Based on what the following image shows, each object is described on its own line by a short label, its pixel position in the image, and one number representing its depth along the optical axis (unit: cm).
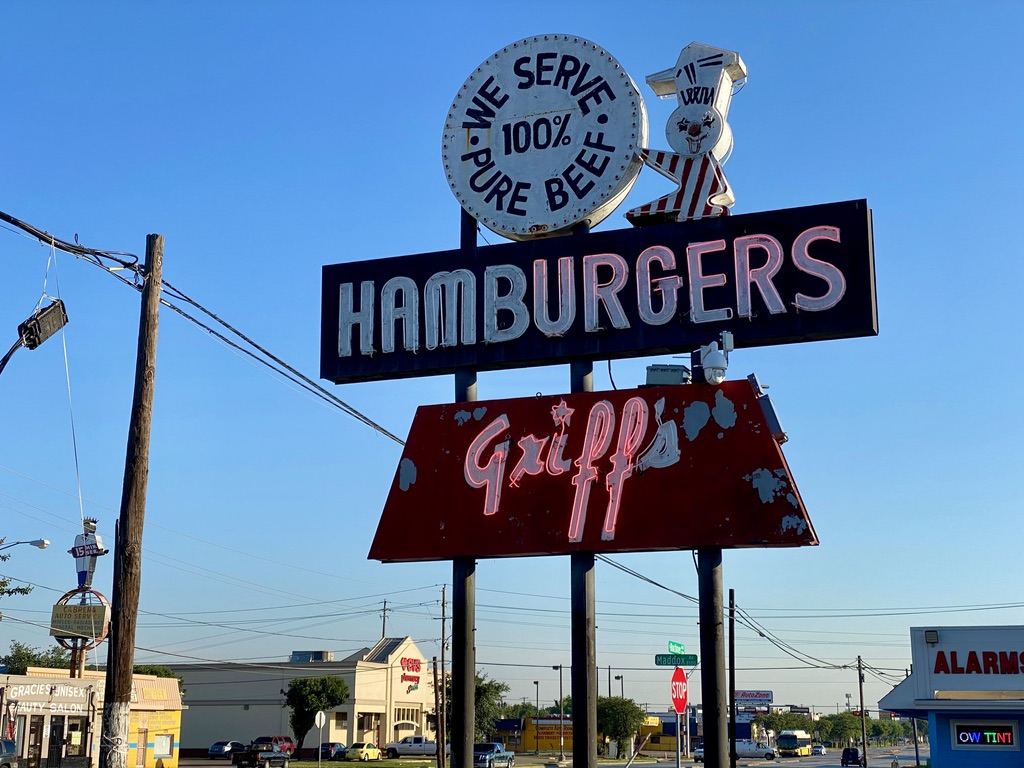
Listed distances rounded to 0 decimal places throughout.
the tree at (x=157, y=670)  7744
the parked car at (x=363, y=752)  6438
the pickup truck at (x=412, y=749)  7031
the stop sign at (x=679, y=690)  1875
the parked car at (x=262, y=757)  4834
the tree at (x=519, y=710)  14380
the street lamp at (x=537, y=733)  9662
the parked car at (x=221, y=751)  6738
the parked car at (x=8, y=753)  3681
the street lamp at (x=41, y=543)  3669
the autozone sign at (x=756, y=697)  15012
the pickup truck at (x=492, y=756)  5206
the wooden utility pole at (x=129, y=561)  1424
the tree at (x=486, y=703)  7656
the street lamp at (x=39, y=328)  1584
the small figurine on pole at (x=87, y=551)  4650
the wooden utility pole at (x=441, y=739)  4526
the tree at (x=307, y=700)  7175
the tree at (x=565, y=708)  14775
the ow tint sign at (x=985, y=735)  2909
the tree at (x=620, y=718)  8850
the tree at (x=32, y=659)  10506
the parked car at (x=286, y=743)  6338
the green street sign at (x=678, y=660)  1969
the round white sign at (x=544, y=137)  1880
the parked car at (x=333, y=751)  6592
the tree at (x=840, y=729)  18675
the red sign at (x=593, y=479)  1648
